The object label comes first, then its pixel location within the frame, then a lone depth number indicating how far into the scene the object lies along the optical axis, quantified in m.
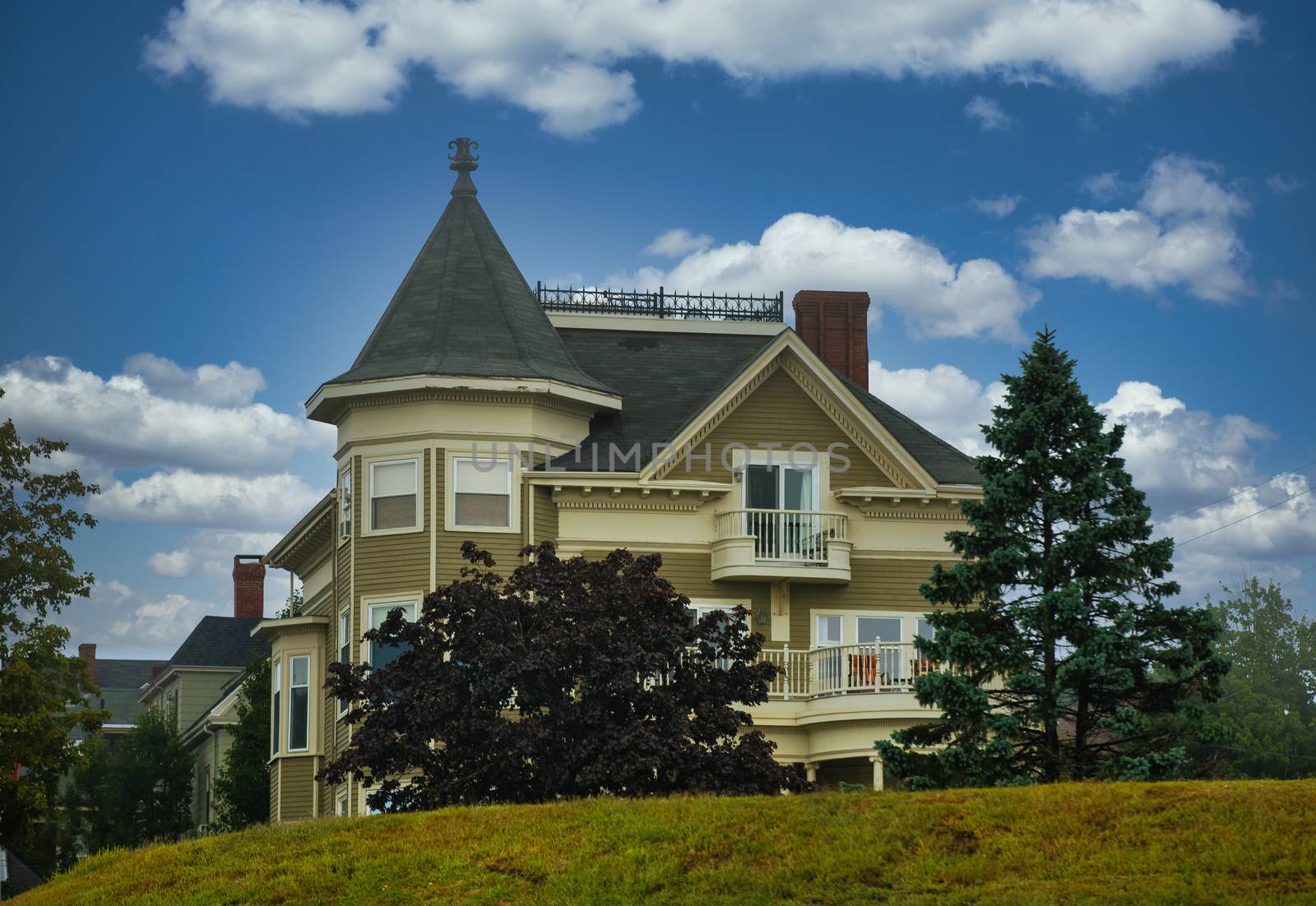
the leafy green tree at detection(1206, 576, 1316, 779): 69.12
